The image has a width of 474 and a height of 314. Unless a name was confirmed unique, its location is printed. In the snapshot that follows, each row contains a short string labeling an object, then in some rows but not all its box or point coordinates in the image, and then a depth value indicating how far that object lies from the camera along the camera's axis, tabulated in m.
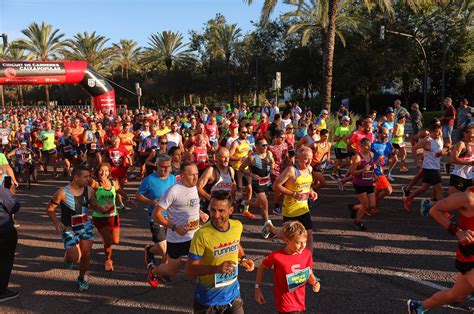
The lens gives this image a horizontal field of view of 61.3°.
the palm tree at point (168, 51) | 46.97
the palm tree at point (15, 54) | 51.47
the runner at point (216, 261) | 3.13
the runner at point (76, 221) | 4.92
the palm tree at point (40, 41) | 39.84
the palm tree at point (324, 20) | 25.42
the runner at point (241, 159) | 7.98
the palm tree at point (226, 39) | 43.75
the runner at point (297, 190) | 5.30
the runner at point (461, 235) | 3.47
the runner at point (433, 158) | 7.53
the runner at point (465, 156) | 6.46
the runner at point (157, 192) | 5.18
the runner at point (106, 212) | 5.38
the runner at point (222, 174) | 6.29
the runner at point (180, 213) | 4.32
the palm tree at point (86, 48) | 42.59
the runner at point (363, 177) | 6.86
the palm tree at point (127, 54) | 55.91
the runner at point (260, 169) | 7.13
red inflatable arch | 21.52
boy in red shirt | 3.28
